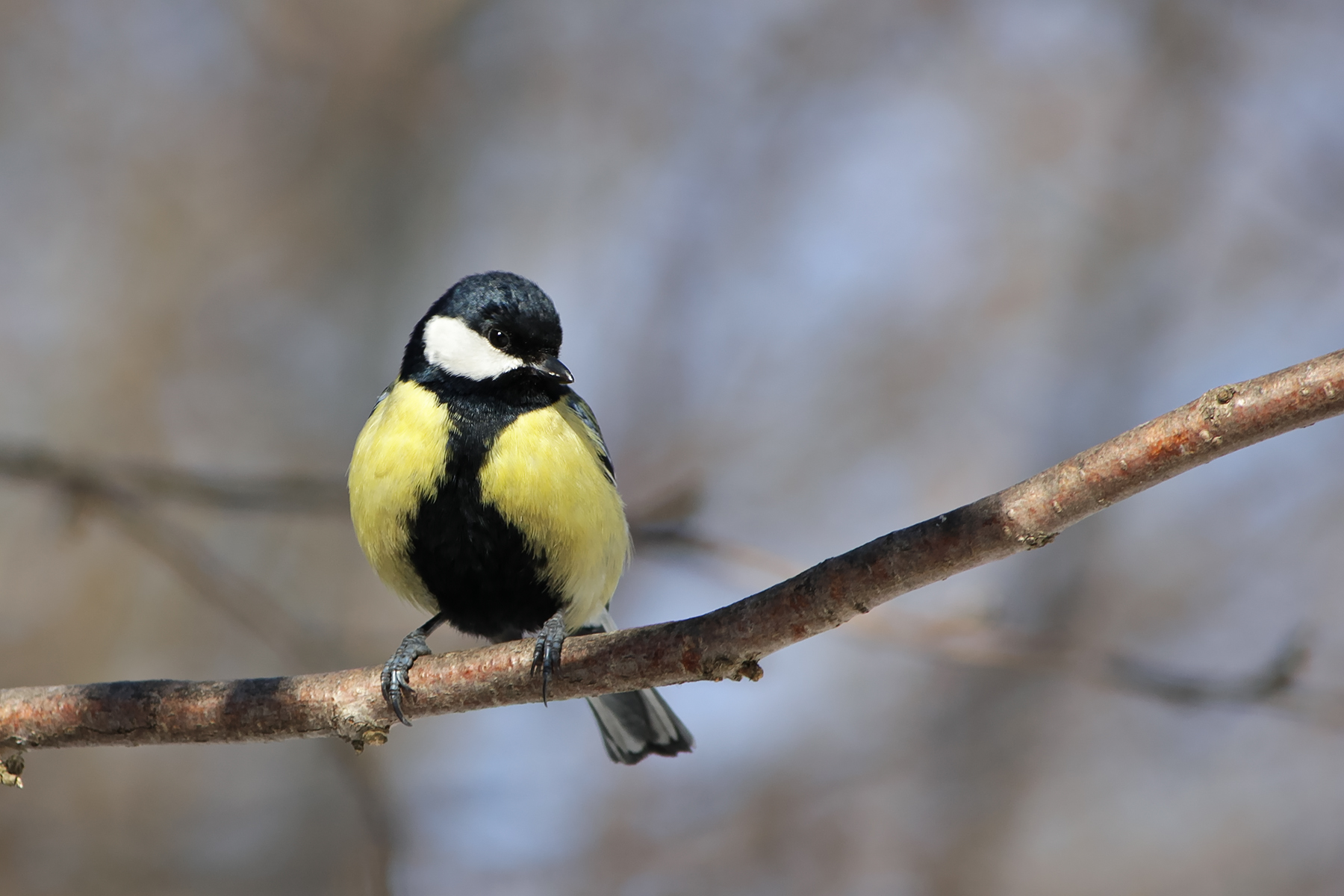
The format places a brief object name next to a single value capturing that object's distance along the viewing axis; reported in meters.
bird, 6.93
